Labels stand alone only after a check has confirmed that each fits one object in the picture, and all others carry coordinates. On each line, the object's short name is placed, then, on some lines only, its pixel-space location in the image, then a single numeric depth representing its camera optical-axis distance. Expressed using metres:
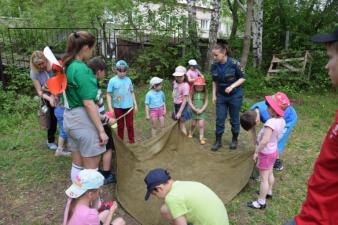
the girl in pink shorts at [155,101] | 5.29
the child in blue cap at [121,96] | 4.80
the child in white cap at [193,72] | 6.64
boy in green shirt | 2.40
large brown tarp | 3.58
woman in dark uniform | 4.84
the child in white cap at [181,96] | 5.41
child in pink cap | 3.38
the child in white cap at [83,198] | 2.41
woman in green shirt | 2.89
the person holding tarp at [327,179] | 1.42
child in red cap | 5.49
